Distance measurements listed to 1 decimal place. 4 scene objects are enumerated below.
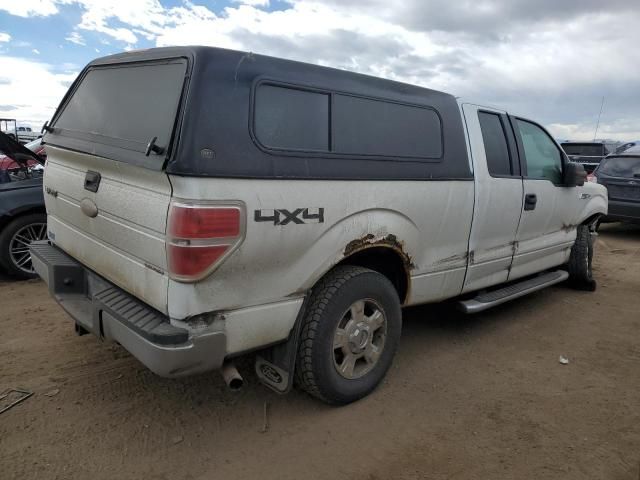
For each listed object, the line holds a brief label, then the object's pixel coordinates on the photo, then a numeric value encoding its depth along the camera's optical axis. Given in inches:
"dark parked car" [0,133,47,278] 197.8
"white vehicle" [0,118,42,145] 586.2
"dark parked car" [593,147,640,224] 347.9
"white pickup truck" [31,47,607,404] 90.2
